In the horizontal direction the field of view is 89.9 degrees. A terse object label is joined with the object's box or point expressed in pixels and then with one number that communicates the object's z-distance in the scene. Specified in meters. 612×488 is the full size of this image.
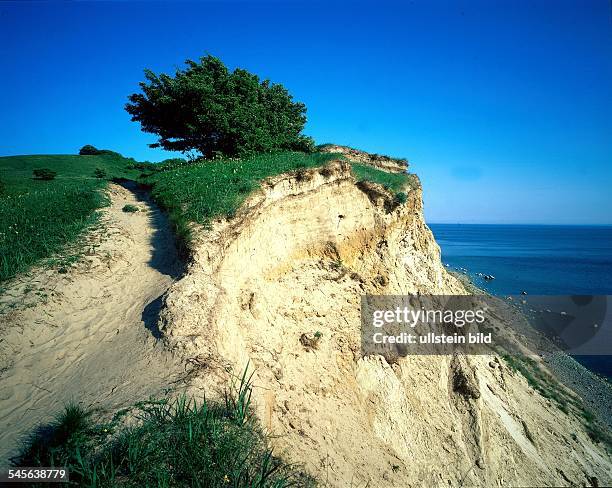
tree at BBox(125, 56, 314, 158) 17.25
